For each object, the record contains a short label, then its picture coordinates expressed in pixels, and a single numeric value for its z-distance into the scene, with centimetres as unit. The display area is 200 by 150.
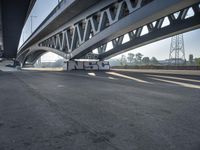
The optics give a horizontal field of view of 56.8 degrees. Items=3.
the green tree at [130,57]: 15192
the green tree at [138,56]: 13760
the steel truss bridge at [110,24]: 1538
